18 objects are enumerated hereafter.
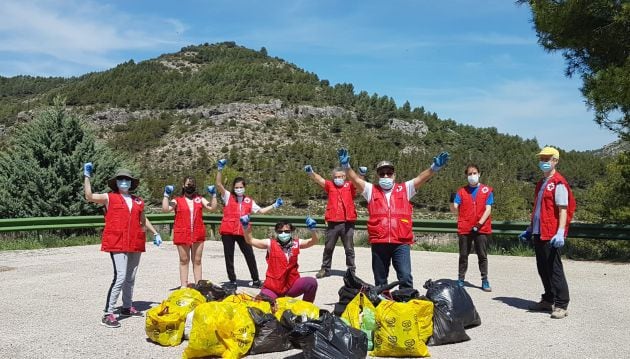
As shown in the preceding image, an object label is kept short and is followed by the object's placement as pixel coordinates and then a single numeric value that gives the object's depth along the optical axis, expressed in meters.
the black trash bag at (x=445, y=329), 5.67
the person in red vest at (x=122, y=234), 6.66
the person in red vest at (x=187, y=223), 8.17
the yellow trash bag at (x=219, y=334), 5.15
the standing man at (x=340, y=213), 9.46
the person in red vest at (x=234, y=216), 8.57
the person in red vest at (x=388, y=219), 6.40
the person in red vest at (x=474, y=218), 8.53
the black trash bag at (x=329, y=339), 4.69
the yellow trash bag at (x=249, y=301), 5.78
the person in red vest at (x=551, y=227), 6.80
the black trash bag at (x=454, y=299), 6.06
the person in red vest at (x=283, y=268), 6.60
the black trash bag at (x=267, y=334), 5.38
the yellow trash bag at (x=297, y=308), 5.70
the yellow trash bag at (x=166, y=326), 5.70
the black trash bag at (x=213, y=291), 6.40
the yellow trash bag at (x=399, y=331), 5.22
